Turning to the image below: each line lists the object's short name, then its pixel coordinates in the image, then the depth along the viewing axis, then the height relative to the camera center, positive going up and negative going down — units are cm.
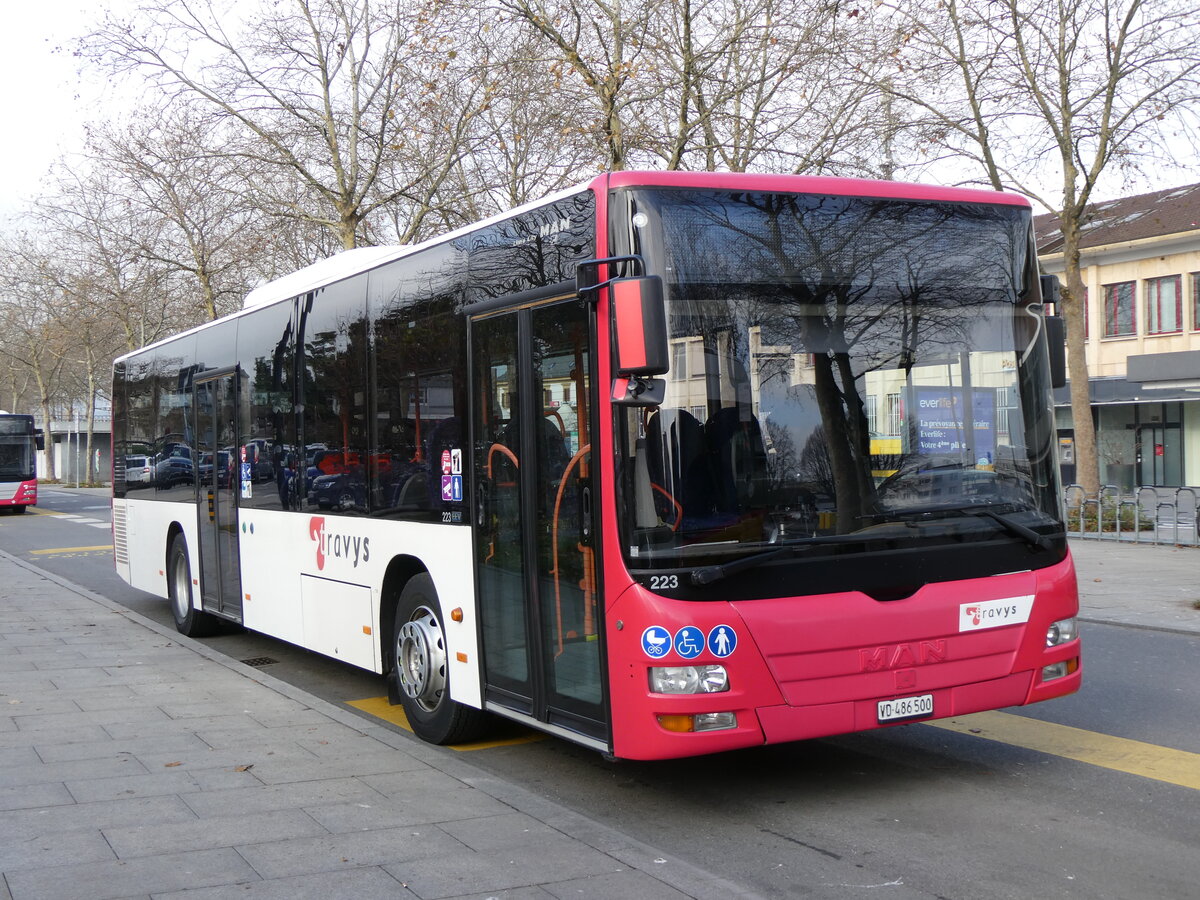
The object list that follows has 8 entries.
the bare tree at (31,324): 5603 +682
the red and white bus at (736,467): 545 -20
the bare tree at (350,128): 2567 +677
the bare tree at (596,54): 1945 +620
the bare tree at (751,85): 2000 +586
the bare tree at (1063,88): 2216 +598
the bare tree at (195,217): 2722 +612
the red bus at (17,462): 3984 -29
